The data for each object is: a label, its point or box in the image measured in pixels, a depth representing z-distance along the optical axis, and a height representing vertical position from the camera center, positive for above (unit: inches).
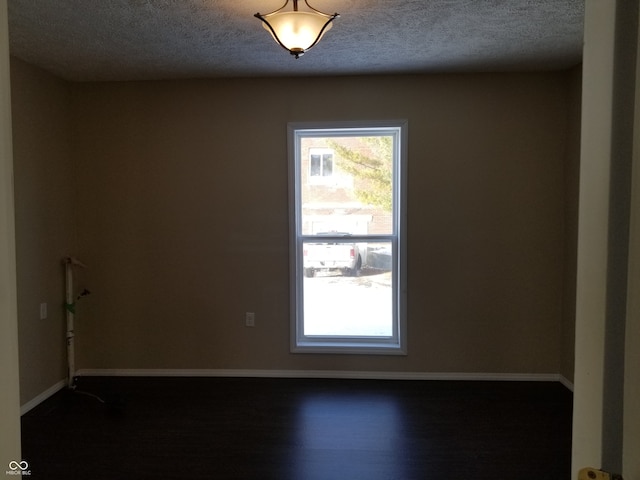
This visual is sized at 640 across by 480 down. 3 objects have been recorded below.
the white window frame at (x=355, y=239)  133.6 -4.3
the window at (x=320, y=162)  138.2 +22.8
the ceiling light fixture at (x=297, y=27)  77.0 +40.0
